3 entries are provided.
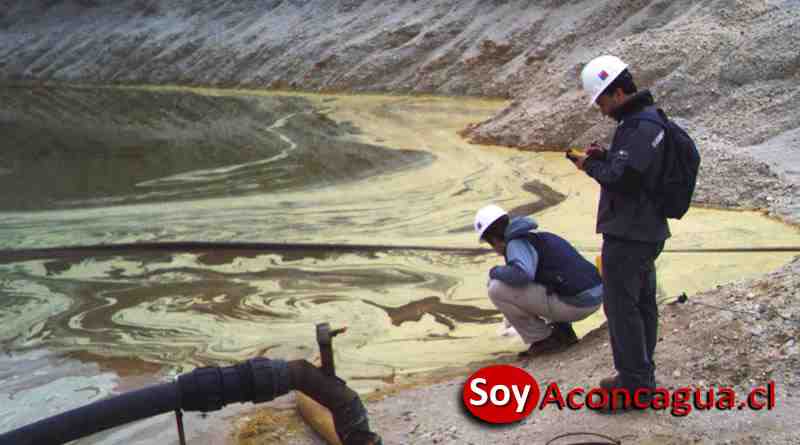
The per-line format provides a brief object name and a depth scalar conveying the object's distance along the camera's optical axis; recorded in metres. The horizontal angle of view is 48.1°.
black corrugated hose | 3.08
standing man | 3.19
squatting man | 4.19
